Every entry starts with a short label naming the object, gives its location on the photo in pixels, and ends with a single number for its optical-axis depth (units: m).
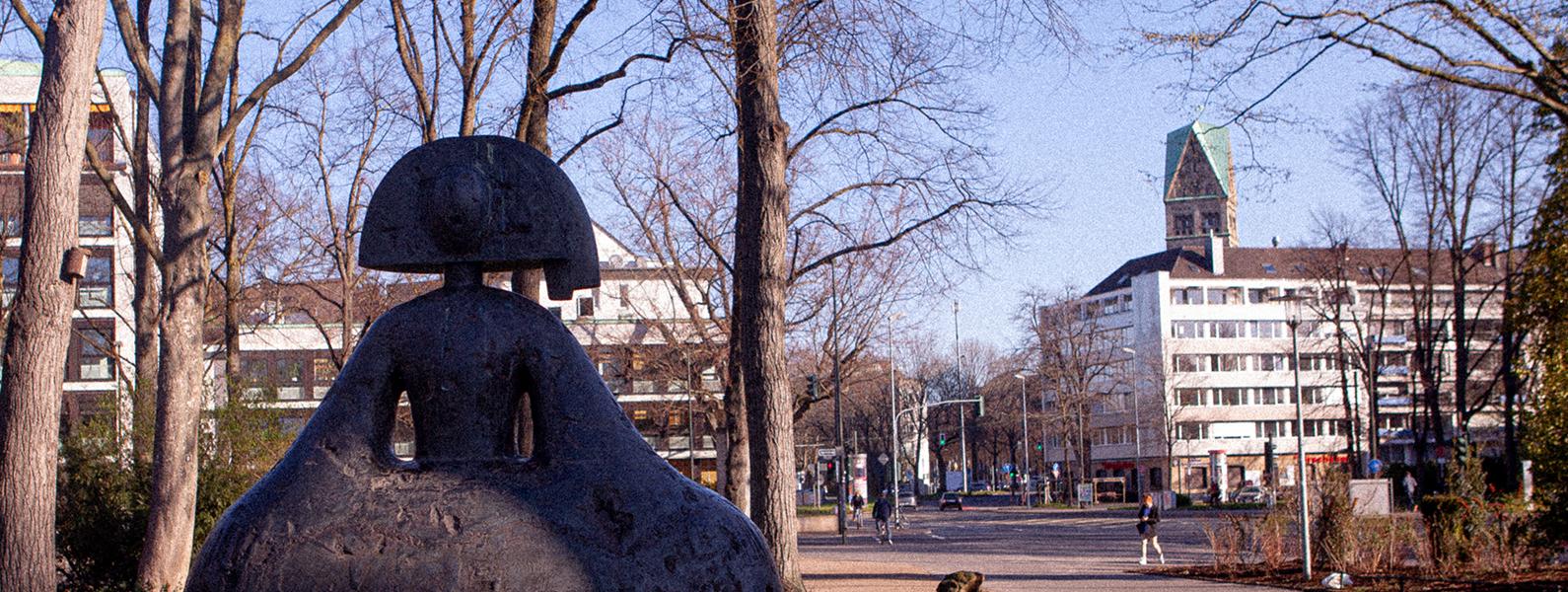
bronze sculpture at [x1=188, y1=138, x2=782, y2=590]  4.19
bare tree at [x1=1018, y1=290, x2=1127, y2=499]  64.56
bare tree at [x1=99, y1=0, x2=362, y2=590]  14.25
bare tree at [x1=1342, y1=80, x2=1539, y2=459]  38.28
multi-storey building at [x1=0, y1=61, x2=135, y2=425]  42.25
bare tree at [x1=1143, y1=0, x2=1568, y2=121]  13.27
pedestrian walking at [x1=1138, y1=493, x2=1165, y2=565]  27.08
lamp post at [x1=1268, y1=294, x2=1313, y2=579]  21.81
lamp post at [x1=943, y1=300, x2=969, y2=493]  84.57
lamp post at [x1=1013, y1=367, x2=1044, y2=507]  75.38
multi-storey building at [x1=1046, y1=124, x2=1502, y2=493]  85.81
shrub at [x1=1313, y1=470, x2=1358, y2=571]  22.66
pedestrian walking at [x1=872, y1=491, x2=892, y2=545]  37.50
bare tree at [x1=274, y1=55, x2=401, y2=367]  26.08
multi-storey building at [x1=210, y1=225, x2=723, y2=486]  33.94
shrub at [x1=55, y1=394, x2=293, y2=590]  16.97
